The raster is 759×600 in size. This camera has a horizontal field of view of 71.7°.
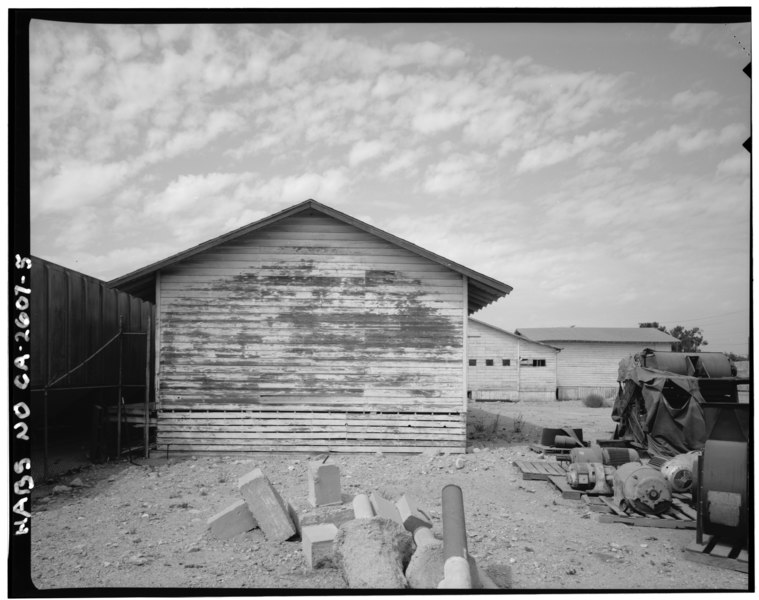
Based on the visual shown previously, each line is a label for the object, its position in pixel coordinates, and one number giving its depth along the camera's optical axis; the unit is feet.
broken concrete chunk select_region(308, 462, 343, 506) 21.08
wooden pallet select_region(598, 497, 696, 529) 21.70
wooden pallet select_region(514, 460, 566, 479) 30.25
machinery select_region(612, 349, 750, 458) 34.96
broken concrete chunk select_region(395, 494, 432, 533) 17.88
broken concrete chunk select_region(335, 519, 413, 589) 14.25
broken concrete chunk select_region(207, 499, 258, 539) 19.51
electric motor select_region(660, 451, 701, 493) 24.50
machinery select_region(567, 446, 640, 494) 26.15
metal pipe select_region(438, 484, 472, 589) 12.87
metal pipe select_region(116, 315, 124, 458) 33.60
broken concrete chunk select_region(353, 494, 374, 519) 17.88
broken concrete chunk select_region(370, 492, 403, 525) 18.33
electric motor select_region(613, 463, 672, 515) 22.44
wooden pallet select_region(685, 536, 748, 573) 16.98
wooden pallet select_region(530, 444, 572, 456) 37.24
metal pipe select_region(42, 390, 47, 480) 26.44
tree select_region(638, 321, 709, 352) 197.36
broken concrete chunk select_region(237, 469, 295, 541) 19.10
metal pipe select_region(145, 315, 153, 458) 34.42
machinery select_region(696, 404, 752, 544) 16.96
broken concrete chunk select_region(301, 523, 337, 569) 16.44
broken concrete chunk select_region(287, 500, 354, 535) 18.39
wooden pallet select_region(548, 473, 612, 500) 26.32
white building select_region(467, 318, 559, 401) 91.61
